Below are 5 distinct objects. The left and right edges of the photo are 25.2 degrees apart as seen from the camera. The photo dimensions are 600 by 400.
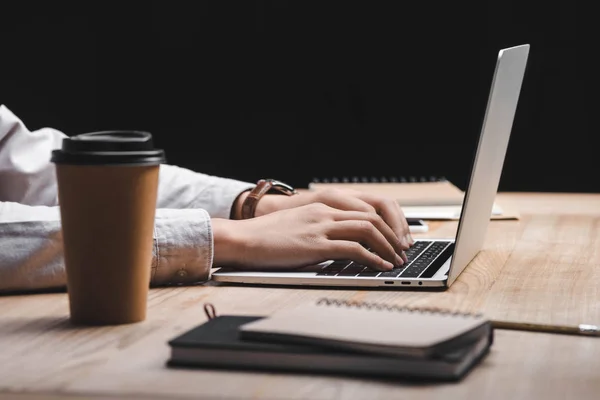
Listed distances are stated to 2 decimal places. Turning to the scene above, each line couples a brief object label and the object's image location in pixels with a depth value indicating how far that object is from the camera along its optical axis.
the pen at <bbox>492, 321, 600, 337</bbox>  1.04
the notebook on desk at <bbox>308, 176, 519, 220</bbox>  1.89
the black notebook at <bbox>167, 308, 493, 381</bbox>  0.89
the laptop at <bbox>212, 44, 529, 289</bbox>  1.24
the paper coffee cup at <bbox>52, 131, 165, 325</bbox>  1.03
